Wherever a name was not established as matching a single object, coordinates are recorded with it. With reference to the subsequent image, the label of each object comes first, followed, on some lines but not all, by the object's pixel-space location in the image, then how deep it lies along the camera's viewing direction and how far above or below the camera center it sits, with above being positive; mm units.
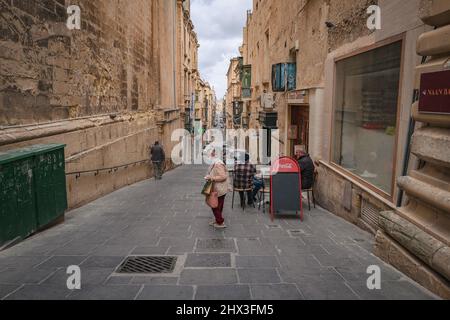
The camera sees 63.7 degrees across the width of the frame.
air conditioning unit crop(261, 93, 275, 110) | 16844 +403
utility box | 5091 -1275
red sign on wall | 3719 +191
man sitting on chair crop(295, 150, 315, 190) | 8602 -1393
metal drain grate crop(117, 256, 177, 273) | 4547 -2017
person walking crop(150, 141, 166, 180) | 15492 -2025
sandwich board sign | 7488 -1571
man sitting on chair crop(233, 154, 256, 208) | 8453 -1520
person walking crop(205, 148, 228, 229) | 6676 -1311
